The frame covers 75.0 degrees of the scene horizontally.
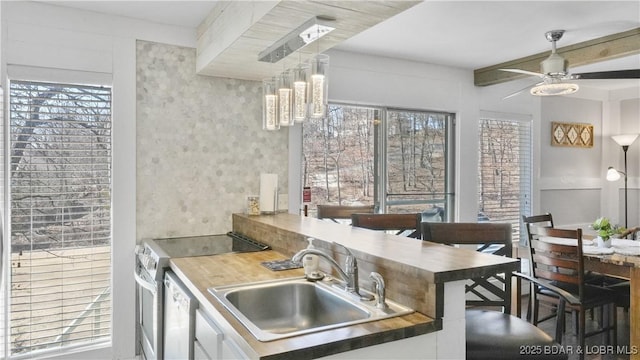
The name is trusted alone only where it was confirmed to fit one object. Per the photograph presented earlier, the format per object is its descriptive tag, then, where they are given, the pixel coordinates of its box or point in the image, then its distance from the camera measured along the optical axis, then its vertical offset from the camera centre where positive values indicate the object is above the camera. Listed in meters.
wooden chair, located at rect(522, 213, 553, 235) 3.74 -0.41
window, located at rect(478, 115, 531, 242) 4.63 +0.05
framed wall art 5.11 +0.52
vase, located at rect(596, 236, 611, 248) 3.22 -0.52
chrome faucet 1.66 -0.38
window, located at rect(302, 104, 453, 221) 3.75 +0.16
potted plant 3.20 -0.43
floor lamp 5.18 +0.30
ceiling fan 3.19 +0.78
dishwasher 1.81 -0.68
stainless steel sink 1.68 -0.54
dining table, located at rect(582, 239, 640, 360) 2.67 -0.62
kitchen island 1.23 -0.47
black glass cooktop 2.54 -0.46
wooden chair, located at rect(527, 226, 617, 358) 2.73 -0.73
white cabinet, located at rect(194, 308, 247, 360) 1.37 -0.60
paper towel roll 3.23 -0.14
